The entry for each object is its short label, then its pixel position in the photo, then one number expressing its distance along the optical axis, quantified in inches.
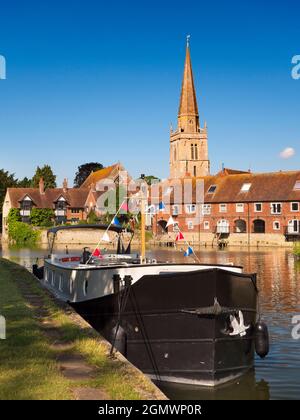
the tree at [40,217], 3969.0
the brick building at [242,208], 2972.4
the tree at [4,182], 4559.8
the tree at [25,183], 5723.4
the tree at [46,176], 4953.5
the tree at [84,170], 5442.9
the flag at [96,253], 719.7
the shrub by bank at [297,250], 1948.5
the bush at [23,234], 3602.4
